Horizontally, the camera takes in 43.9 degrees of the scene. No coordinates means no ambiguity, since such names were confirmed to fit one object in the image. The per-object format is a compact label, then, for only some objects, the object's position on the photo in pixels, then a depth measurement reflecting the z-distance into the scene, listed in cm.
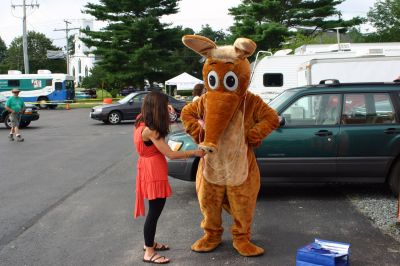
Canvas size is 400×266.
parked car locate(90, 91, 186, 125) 2234
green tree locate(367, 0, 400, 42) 4388
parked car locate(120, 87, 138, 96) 5670
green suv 685
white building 11134
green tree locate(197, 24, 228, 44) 9912
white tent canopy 3716
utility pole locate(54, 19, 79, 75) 7988
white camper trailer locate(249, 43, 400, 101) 1640
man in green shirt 1572
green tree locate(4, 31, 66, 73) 9844
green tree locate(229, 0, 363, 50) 3803
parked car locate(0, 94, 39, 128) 2080
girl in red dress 457
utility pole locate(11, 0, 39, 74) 4341
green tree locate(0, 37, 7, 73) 11444
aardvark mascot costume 464
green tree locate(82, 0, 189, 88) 4406
